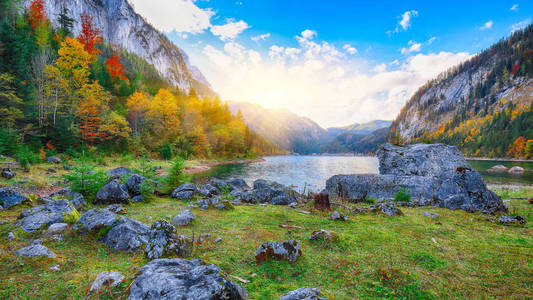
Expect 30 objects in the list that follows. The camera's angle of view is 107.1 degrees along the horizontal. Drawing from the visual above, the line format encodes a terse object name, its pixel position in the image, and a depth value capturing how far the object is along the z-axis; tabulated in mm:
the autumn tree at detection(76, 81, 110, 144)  27672
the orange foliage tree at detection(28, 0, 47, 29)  34312
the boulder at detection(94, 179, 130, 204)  8969
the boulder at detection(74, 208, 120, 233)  4887
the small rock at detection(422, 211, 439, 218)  8578
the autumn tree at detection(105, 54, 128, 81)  47116
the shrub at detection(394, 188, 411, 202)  12577
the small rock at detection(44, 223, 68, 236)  4859
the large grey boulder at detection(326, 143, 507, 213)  10859
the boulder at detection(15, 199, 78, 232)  5052
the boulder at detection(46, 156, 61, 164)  19419
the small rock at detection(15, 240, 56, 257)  3653
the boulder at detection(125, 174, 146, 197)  11039
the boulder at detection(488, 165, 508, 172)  41416
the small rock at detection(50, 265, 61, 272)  3362
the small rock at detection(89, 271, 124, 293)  2790
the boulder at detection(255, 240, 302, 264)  4355
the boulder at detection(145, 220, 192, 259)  4023
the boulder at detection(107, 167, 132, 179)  17278
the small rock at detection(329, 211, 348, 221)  7744
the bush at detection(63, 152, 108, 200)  9008
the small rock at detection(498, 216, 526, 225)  7410
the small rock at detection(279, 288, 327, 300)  2540
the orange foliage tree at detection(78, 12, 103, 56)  43219
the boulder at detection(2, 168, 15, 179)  12243
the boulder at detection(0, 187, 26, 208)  6684
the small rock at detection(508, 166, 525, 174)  37603
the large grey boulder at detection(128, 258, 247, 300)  2285
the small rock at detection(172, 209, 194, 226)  6714
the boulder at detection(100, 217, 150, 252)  4508
